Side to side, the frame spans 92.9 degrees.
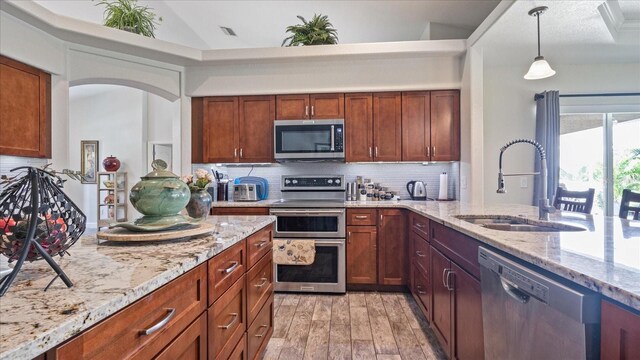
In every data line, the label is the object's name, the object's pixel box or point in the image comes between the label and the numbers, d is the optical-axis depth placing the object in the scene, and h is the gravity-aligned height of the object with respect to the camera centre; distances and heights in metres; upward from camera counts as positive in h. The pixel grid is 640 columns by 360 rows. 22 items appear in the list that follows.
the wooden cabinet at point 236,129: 3.52 +0.59
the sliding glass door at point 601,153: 3.57 +0.29
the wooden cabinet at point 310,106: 3.45 +0.83
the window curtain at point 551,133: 3.42 +0.52
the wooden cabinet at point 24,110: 2.44 +0.60
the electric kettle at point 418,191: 3.50 -0.14
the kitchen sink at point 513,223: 1.59 -0.27
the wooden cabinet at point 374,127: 3.40 +0.58
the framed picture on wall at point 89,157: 6.80 +0.51
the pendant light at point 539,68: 2.43 +0.91
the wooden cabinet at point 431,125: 3.35 +0.59
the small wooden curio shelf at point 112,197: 6.05 -0.36
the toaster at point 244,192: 3.51 -0.15
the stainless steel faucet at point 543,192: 1.63 -0.07
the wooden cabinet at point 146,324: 0.58 -0.35
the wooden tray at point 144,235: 1.12 -0.21
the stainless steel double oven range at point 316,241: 3.04 -0.62
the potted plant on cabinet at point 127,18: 3.03 +1.63
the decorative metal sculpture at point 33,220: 0.62 -0.09
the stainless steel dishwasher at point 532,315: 0.75 -0.41
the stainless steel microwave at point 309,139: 3.33 +0.43
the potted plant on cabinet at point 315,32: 3.38 +1.65
